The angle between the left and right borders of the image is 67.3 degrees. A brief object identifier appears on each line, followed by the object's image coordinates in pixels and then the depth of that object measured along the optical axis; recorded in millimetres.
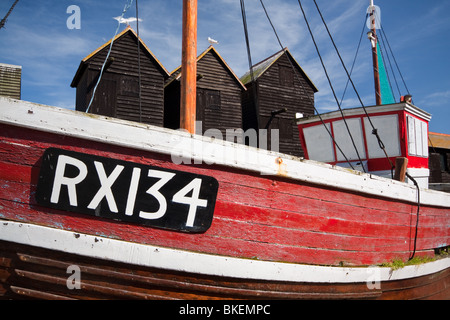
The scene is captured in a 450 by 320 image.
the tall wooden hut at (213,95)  17422
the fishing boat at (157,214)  2443
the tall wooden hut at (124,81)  15031
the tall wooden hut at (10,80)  17255
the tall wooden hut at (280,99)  19403
